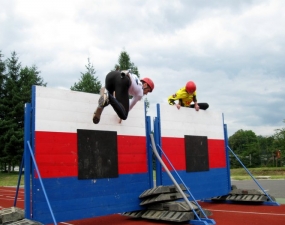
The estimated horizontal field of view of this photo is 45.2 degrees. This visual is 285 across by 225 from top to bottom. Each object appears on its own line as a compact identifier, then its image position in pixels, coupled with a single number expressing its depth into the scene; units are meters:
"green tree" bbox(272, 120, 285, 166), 50.78
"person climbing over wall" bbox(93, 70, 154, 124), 5.78
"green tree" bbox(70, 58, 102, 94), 32.22
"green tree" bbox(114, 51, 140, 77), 32.64
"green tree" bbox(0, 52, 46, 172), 32.22
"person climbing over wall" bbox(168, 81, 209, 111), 9.41
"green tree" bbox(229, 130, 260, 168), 55.12
